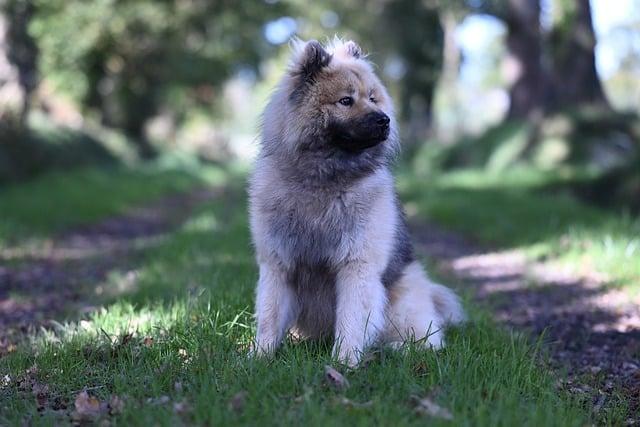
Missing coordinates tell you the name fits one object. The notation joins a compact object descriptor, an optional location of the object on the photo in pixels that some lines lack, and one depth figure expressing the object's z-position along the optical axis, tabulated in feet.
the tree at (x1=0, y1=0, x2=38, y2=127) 43.80
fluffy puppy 13.65
